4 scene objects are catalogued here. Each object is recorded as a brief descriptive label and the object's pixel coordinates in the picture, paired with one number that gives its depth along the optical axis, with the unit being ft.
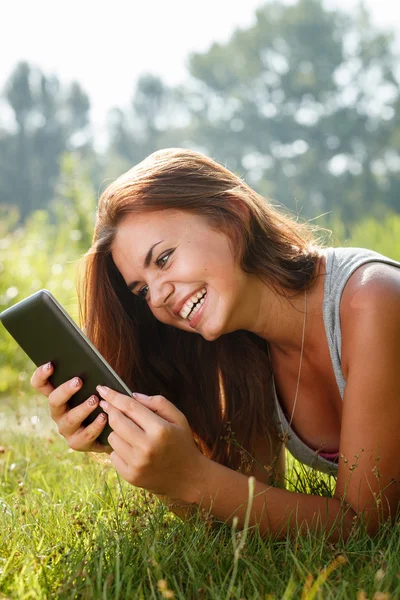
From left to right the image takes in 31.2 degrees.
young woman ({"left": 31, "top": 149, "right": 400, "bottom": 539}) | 6.72
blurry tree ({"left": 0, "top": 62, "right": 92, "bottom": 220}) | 123.65
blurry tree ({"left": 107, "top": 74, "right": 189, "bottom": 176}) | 136.36
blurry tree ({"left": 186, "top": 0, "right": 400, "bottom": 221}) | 96.37
